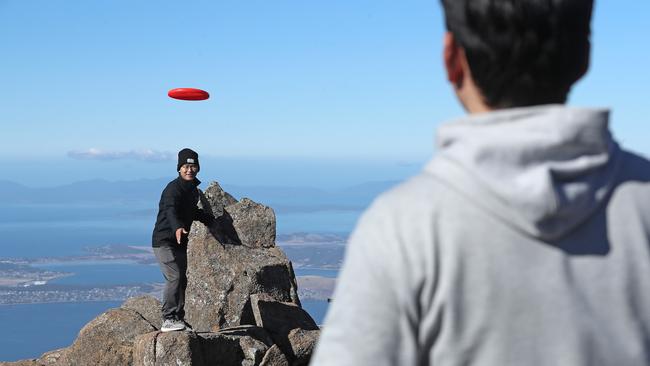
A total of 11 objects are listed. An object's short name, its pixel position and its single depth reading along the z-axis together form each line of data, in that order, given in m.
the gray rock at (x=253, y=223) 21.28
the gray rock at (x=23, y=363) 17.06
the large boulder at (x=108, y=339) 17.30
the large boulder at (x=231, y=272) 19.08
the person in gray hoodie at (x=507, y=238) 1.96
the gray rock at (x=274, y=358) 16.61
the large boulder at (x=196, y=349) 16.00
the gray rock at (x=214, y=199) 20.58
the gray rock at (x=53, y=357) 18.08
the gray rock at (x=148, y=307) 19.86
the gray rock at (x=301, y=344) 17.38
